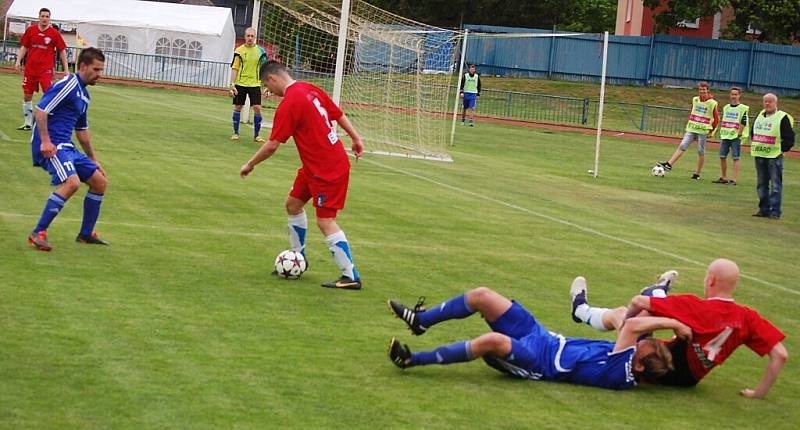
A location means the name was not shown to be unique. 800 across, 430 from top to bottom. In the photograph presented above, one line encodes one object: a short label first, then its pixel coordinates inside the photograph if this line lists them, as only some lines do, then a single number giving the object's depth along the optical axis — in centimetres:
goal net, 2803
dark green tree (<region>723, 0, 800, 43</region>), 5331
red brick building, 5988
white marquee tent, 5425
